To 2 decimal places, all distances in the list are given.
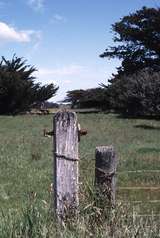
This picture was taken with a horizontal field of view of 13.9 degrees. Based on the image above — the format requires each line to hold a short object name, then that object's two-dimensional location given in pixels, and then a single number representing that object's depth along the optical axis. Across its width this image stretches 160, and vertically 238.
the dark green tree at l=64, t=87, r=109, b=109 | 38.39
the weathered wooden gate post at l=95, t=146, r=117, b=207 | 5.82
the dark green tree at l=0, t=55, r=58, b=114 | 33.31
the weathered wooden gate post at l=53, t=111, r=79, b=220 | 5.75
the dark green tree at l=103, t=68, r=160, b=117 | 31.16
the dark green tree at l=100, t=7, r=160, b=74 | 41.09
